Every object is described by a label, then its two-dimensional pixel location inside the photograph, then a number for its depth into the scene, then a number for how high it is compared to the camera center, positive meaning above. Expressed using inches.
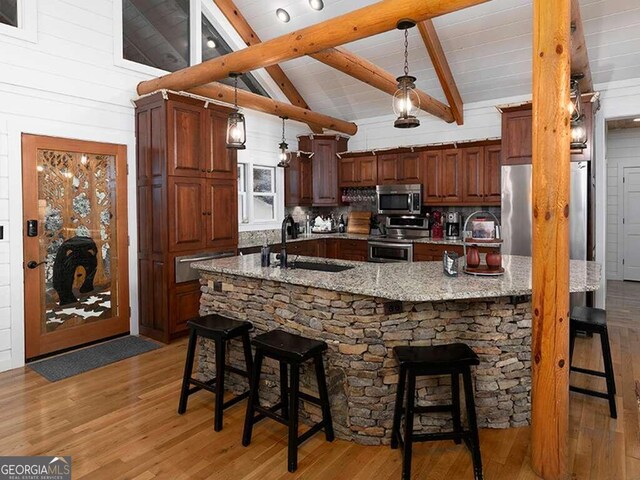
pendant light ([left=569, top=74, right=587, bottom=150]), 126.6 +30.3
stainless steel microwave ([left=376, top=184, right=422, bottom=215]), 246.1 +17.9
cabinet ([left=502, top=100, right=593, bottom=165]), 195.9 +43.7
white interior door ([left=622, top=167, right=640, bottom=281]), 304.5 +1.8
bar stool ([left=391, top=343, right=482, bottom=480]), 88.0 -32.4
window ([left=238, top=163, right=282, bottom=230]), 246.2 +21.5
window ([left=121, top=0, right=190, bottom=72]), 186.1 +92.8
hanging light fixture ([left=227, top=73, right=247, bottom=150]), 139.3 +33.1
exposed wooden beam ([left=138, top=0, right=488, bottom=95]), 111.1 +59.6
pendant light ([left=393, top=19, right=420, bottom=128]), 114.0 +35.9
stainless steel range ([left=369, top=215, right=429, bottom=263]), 237.9 -5.8
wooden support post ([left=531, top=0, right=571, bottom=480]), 86.0 -1.0
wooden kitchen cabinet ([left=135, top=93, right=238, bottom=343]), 176.9 +14.9
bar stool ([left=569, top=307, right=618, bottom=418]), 116.5 -31.9
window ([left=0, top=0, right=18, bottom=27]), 149.3 +79.2
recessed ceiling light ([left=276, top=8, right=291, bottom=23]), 212.0 +109.7
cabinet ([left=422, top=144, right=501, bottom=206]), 221.5 +28.9
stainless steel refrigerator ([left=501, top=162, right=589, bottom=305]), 181.5 +7.4
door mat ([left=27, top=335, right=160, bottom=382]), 149.1 -48.4
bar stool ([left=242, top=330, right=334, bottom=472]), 93.6 -36.8
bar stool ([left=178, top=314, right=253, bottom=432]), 111.3 -33.4
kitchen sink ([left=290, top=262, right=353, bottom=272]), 134.5 -12.1
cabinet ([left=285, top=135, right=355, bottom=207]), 278.5 +40.4
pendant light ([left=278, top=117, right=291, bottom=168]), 216.7 +37.7
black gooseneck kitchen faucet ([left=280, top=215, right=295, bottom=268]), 129.1 -8.0
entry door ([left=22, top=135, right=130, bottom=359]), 158.3 -4.1
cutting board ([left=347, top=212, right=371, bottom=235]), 277.7 +4.4
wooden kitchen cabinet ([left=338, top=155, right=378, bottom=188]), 266.4 +37.6
